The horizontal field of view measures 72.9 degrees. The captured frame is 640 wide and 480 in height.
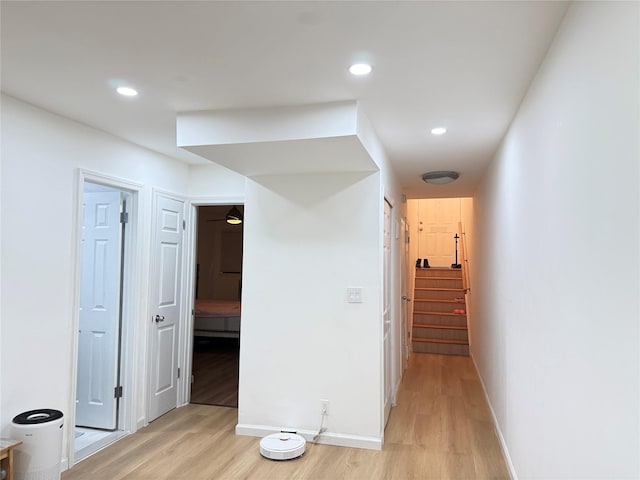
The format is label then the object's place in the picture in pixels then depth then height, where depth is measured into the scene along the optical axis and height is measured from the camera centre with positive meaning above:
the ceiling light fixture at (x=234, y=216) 6.69 +0.71
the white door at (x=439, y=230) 8.92 +0.70
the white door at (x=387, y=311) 3.79 -0.43
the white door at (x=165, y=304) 3.90 -0.40
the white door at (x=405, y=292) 5.71 -0.39
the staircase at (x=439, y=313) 6.93 -0.83
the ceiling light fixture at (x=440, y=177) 4.65 +0.95
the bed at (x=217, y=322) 7.00 -0.99
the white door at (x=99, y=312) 3.63 -0.44
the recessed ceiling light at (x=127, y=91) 2.47 +0.98
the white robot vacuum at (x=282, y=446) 3.10 -1.34
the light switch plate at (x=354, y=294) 3.41 -0.25
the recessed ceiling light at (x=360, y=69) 2.10 +0.96
